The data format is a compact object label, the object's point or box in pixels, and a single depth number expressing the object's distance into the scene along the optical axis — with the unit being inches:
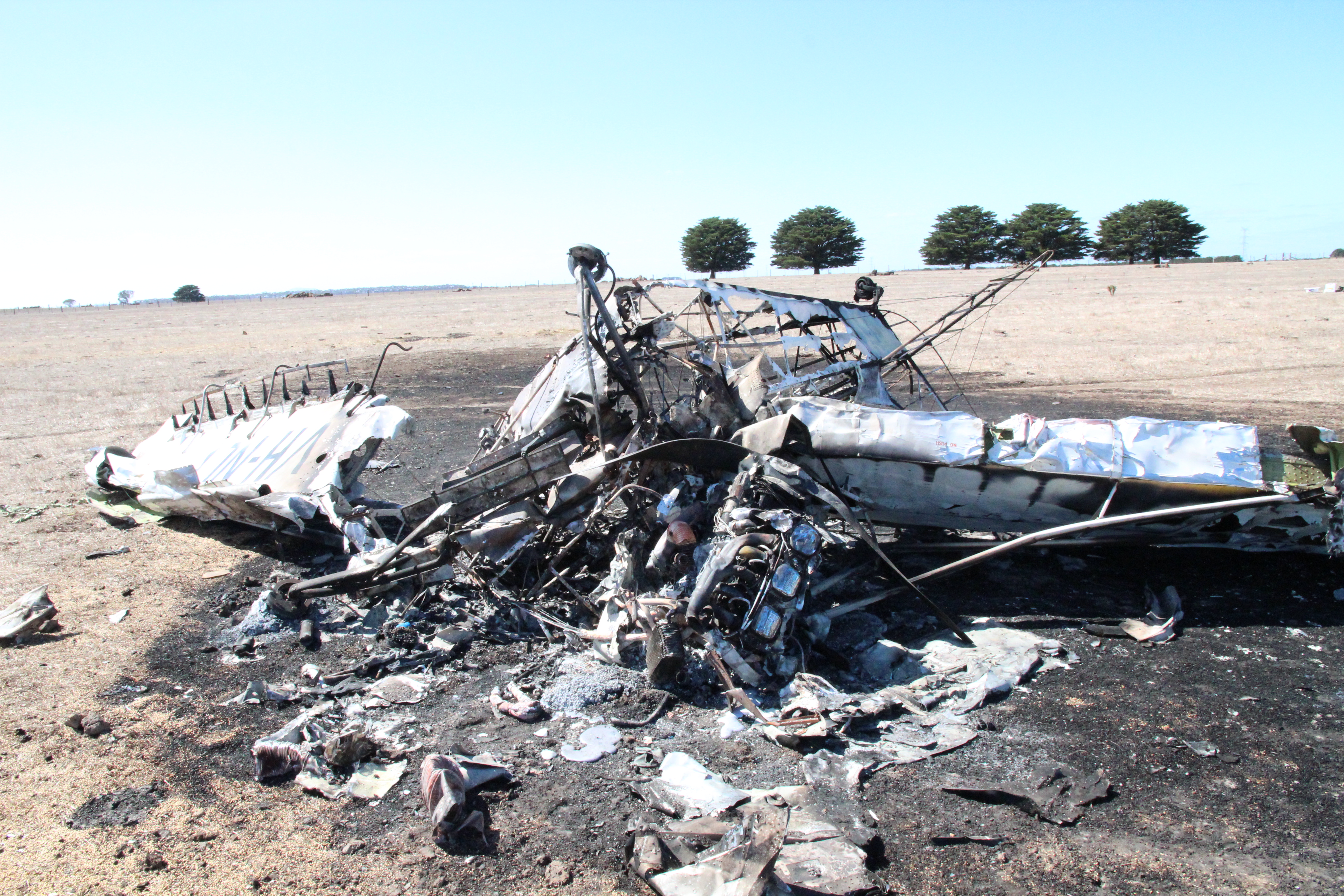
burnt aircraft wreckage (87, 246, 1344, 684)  209.5
